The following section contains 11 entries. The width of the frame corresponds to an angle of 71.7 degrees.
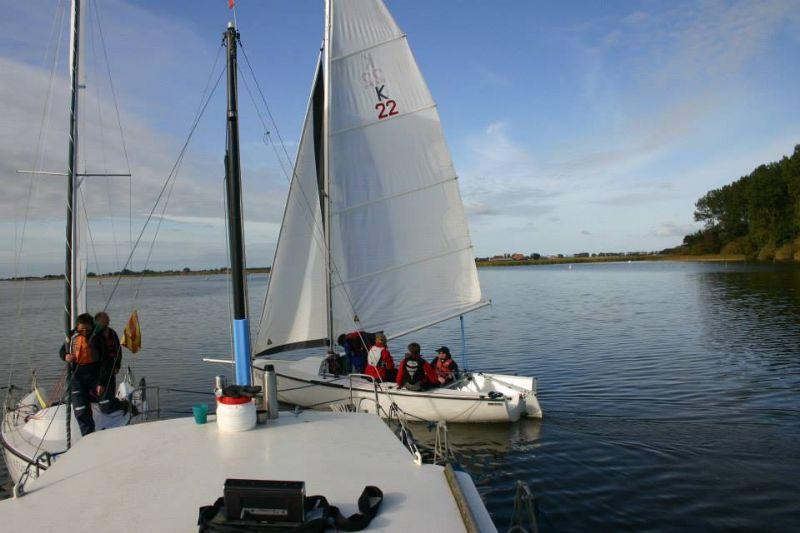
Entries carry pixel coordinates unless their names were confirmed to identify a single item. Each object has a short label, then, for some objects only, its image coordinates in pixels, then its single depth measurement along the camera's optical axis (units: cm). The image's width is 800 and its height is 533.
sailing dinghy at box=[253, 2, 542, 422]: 1628
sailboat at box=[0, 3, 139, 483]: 1036
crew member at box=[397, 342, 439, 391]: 1470
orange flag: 1289
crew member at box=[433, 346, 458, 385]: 1534
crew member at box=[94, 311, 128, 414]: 1046
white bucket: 780
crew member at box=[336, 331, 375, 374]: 1616
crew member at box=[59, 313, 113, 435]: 1009
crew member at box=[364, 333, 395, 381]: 1541
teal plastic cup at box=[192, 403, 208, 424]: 801
